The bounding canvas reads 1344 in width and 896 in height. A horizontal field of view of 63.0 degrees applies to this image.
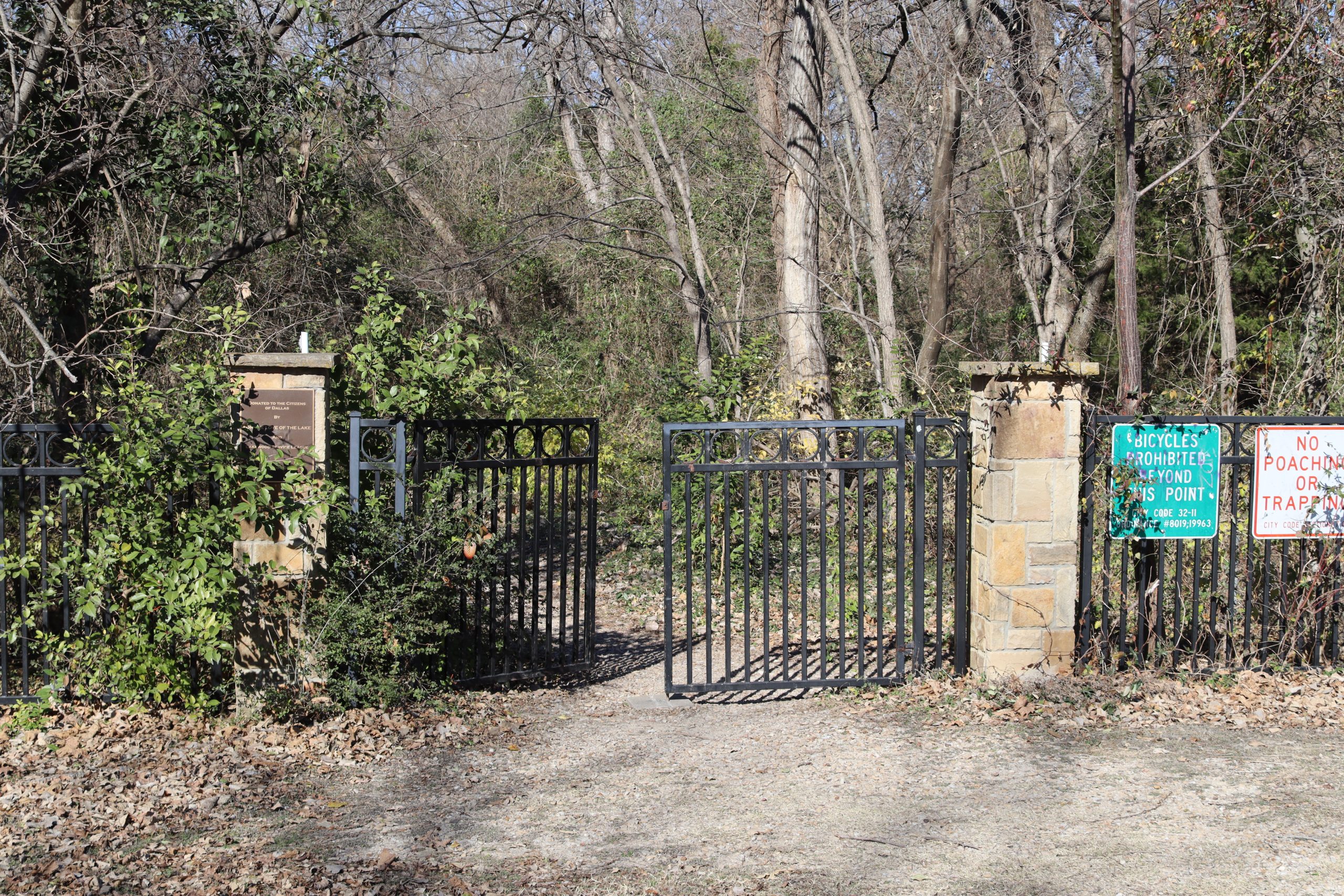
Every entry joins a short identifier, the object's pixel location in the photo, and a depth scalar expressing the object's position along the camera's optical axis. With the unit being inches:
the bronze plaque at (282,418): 225.6
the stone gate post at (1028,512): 244.4
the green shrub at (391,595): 226.2
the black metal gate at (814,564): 246.7
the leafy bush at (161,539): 211.0
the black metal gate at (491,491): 237.6
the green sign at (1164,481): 252.7
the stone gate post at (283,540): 226.5
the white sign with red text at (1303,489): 258.2
